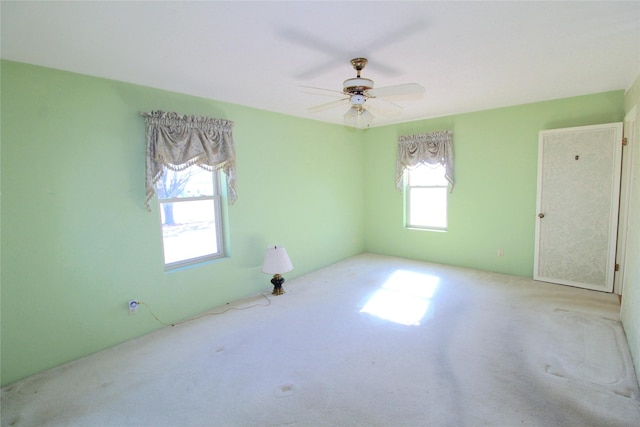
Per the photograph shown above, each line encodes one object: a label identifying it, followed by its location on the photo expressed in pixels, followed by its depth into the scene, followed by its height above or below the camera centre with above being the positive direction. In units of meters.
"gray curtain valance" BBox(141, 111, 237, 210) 2.92 +0.48
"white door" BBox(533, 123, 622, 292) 3.53 -0.25
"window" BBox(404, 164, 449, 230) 4.99 -0.16
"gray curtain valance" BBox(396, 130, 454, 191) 4.65 +0.56
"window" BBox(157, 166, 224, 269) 3.23 -0.25
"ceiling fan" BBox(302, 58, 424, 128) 2.27 +0.72
